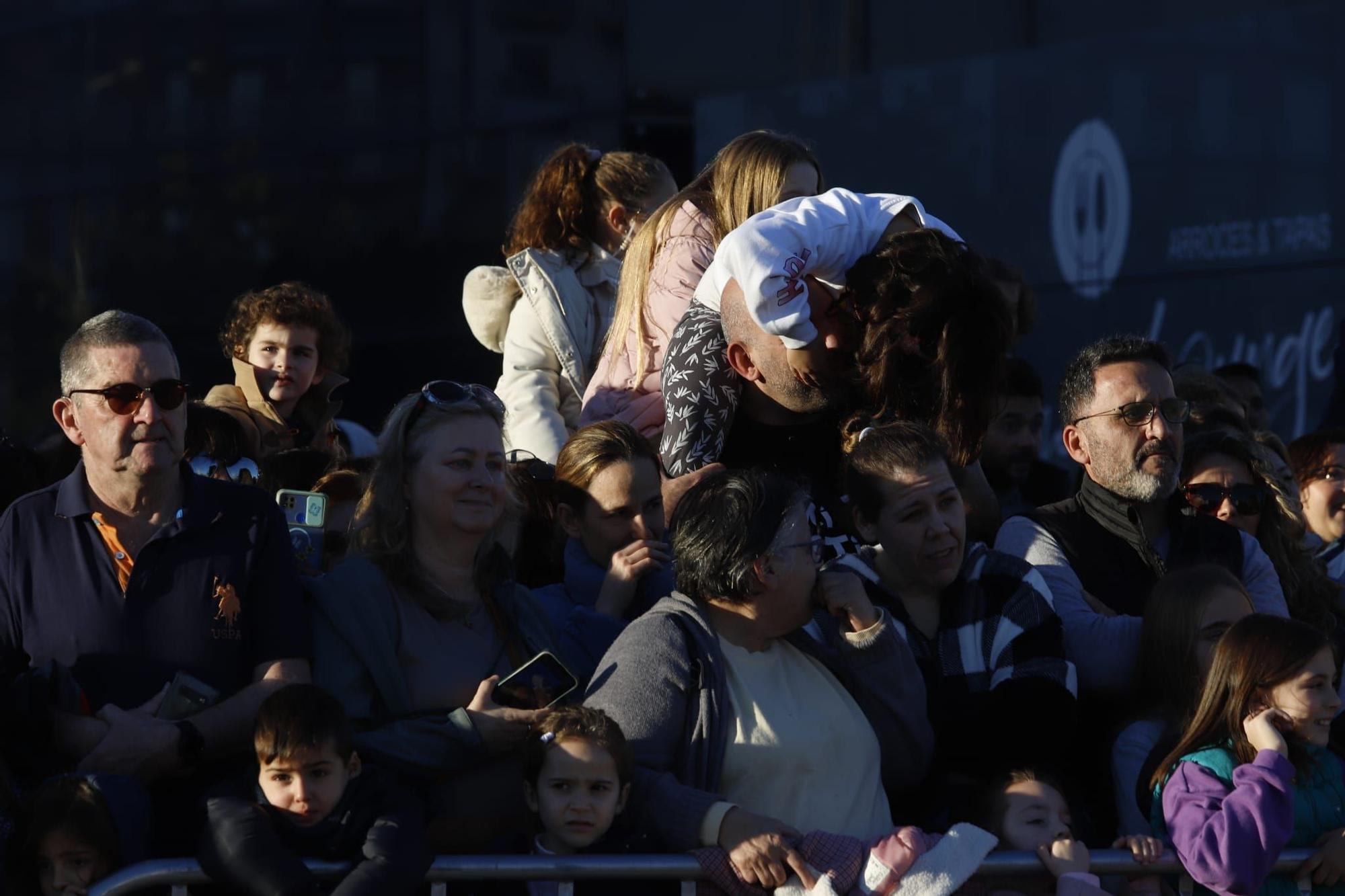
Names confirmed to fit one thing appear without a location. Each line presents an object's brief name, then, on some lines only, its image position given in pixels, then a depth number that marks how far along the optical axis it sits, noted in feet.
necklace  30.14
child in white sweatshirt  30.86
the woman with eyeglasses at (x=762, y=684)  27.78
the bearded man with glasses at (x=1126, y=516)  33.17
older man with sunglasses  28.32
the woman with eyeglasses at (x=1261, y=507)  36.04
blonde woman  28.45
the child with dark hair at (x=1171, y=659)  29.81
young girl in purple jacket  27.25
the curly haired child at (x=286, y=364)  41.27
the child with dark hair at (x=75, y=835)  26.09
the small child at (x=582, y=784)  26.76
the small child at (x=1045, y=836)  26.61
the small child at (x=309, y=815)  25.36
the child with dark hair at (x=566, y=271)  42.04
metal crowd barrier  25.32
